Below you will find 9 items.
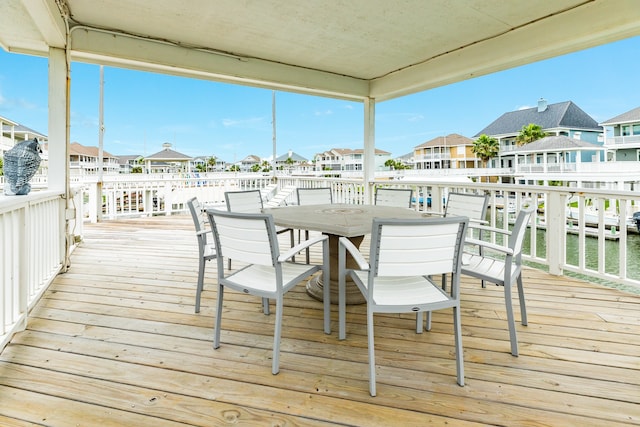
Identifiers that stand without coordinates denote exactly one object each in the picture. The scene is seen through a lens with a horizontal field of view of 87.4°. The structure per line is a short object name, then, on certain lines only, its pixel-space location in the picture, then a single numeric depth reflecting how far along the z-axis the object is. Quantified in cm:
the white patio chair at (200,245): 253
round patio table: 225
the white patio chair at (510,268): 191
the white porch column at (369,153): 616
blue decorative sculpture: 243
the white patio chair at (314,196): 420
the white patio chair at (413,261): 152
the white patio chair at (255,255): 174
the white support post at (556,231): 334
